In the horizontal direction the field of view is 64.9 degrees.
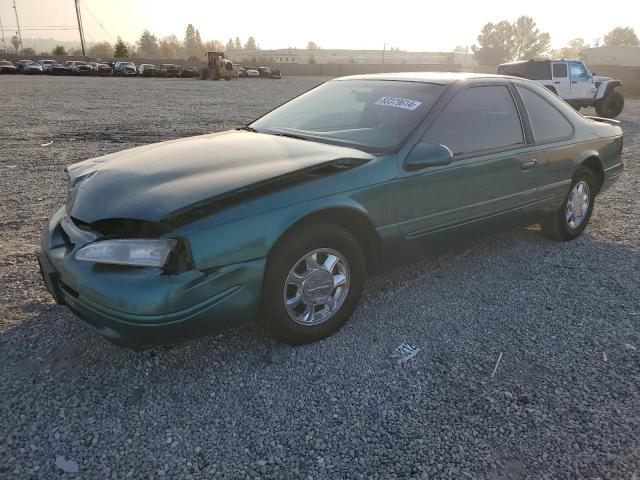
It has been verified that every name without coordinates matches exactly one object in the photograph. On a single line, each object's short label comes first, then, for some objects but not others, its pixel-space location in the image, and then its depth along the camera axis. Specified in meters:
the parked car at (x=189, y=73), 47.78
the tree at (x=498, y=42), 125.12
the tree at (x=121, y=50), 74.38
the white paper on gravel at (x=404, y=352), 2.89
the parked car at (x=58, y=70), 46.31
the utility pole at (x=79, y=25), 77.08
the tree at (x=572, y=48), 132.75
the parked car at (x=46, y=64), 47.08
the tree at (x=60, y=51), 74.56
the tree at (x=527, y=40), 126.06
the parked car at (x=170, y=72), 47.91
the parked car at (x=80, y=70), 46.84
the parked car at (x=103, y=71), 46.72
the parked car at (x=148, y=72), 47.53
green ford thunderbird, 2.39
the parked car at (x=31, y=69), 45.97
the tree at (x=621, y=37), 133.12
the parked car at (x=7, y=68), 44.12
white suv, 15.38
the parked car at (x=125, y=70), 47.47
